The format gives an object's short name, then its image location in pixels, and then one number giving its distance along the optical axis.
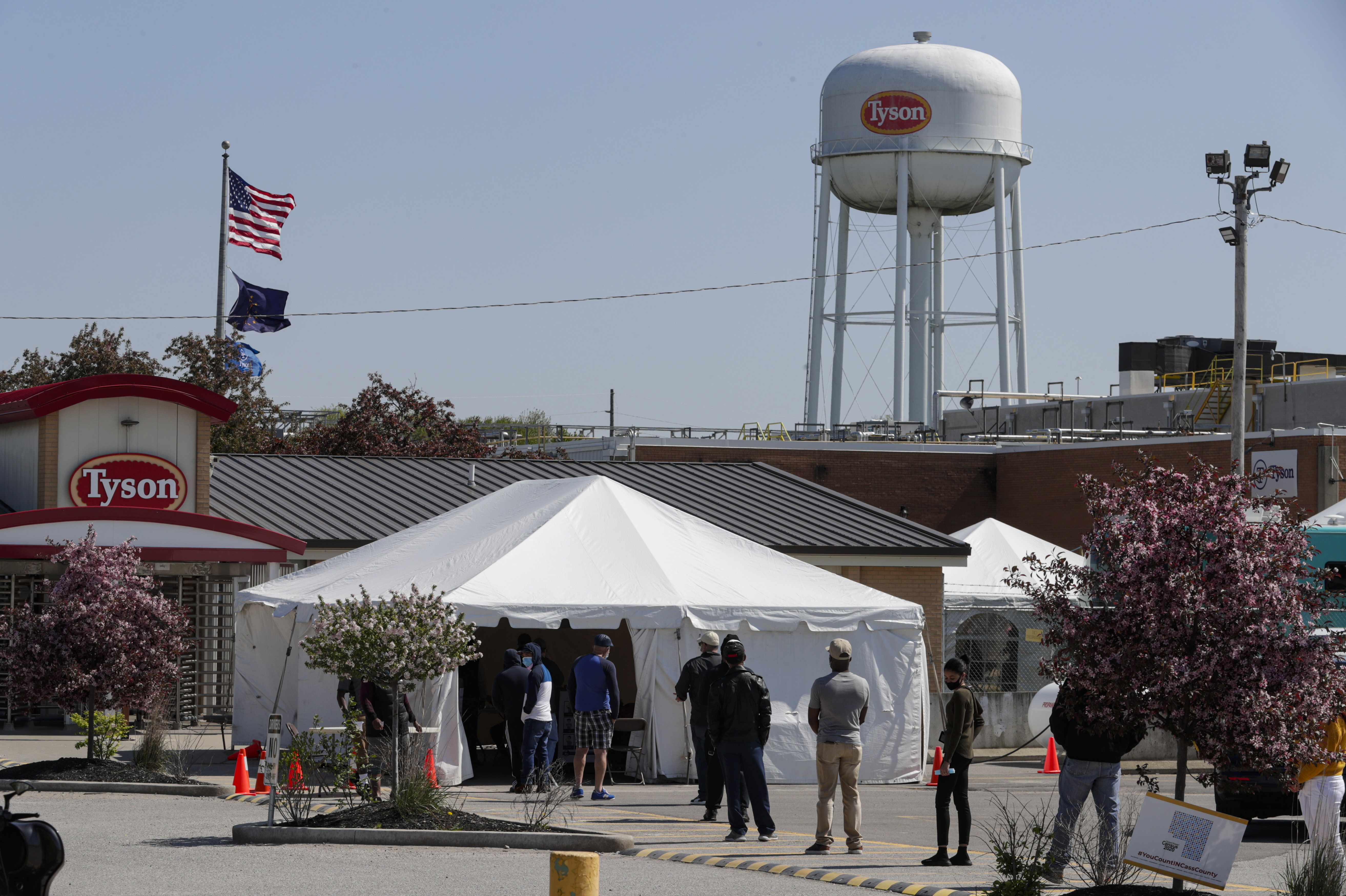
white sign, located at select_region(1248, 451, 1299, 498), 39.84
